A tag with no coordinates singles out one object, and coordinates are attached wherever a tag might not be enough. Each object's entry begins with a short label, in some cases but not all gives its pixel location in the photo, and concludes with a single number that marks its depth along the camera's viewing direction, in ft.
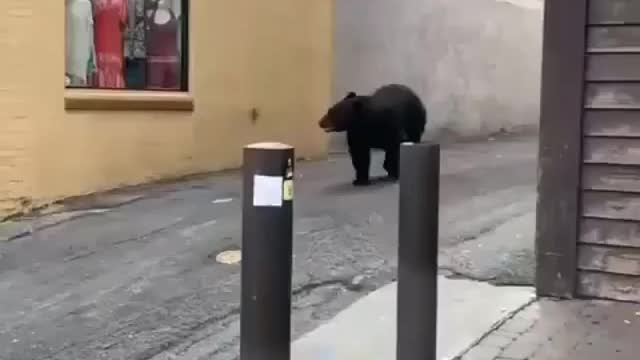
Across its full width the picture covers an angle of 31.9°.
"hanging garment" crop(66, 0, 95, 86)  34.76
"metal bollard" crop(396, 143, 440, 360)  14.51
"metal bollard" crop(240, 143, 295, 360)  11.64
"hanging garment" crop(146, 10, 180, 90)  38.29
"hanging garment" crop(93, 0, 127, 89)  36.19
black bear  35.76
